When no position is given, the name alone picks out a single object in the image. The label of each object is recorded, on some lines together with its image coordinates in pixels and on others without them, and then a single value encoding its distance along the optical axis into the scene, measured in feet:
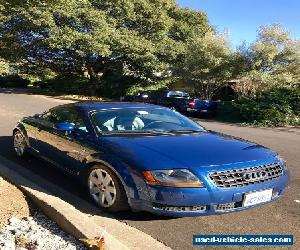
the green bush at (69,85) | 82.51
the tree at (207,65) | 53.60
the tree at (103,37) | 62.85
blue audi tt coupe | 9.12
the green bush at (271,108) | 39.09
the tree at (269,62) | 50.10
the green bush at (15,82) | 115.71
